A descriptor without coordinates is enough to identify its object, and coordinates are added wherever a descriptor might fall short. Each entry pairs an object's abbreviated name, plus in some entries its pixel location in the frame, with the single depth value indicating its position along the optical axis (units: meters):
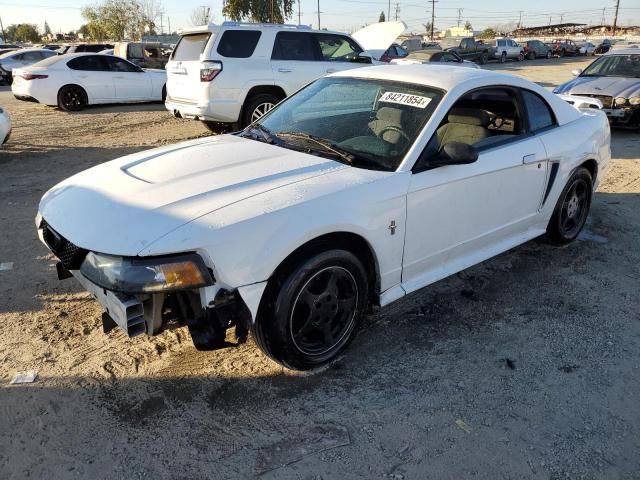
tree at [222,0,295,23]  48.84
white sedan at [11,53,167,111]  12.71
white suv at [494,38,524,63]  37.75
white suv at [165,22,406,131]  8.46
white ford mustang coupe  2.51
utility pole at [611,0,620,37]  71.53
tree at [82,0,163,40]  60.81
